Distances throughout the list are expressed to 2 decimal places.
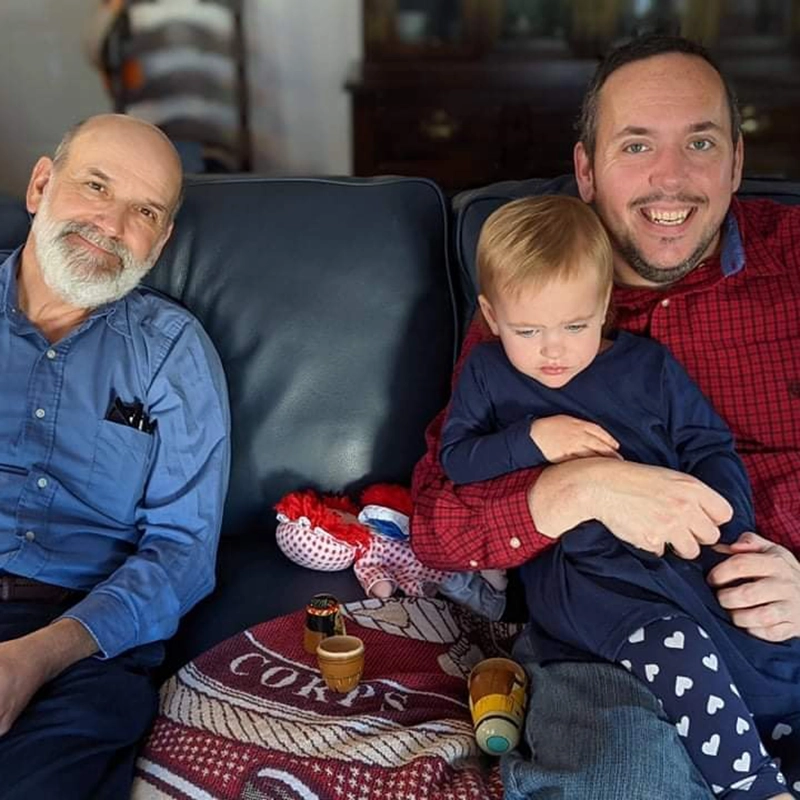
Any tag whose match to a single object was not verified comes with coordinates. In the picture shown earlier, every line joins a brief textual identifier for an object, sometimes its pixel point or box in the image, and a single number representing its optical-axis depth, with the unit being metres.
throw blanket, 1.24
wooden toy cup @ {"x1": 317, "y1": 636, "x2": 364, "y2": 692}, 1.36
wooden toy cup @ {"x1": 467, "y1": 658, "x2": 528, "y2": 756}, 1.30
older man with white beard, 1.50
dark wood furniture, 3.86
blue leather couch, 1.79
